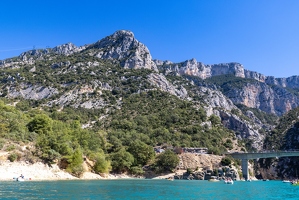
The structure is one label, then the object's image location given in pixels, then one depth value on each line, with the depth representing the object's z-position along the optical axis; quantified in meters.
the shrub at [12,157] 62.62
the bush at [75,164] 73.00
